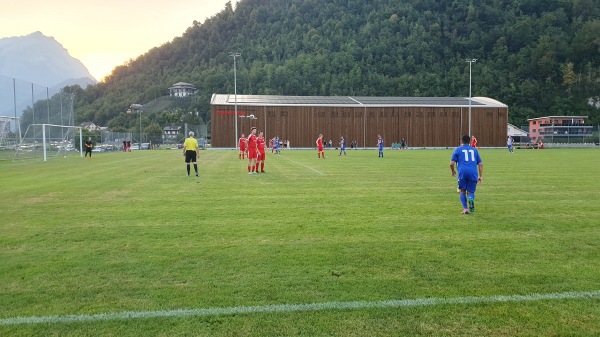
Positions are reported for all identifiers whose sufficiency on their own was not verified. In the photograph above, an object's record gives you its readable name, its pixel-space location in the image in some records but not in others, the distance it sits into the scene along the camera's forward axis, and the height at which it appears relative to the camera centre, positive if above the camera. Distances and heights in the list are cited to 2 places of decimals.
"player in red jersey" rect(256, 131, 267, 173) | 19.70 -0.10
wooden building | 66.56 +4.02
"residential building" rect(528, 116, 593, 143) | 91.44 +3.68
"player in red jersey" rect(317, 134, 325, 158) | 32.18 +0.08
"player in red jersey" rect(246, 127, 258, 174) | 19.34 -0.05
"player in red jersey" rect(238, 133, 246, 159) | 31.95 +0.28
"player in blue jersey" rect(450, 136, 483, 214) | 9.36 -0.53
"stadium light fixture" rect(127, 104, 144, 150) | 116.56 +10.75
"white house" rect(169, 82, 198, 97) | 138.75 +17.96
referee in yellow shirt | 17.97 -0.06
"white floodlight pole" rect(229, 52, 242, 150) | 63.64 +1.44
